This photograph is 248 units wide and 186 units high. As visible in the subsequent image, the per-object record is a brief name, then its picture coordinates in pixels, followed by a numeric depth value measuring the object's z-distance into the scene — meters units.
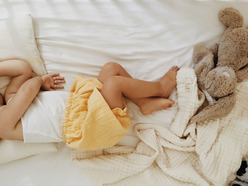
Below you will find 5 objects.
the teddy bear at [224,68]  0.96
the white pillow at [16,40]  1.06
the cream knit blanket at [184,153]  1.00
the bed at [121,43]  1.07
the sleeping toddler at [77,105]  0.92
